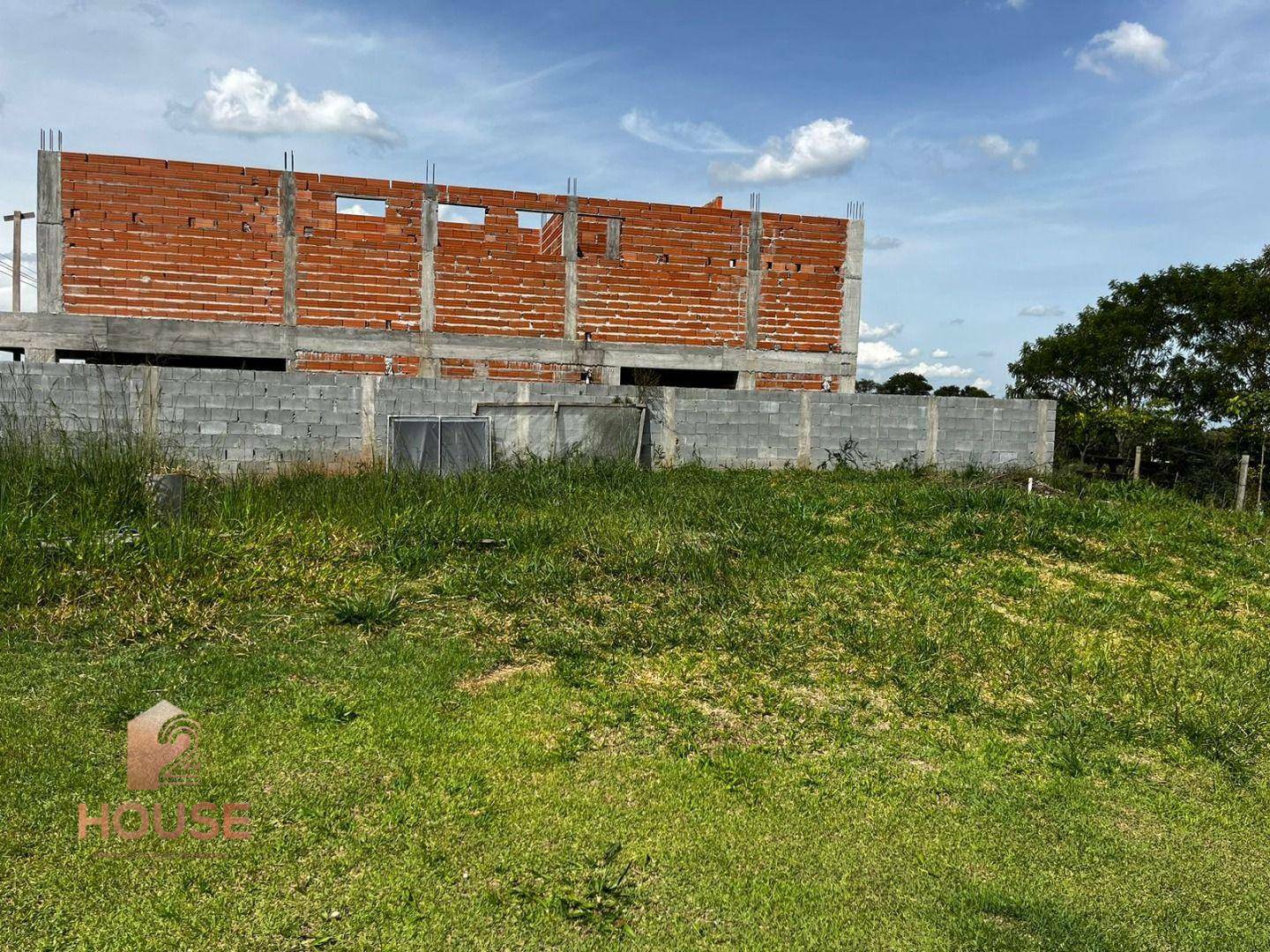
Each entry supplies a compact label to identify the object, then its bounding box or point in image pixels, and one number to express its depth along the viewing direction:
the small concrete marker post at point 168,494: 7.05
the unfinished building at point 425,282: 14.28
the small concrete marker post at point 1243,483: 11.89
